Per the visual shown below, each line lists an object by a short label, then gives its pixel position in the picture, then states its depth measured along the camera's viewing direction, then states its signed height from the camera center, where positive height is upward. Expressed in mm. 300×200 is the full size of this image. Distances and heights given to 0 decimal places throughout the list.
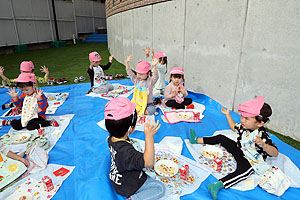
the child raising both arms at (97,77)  6016 -1053
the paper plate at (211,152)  2949 -1678
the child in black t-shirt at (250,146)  2396 -1379
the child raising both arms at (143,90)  4500 -1118
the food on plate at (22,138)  3432 -1681
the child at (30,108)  3783 -1273
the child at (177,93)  4777 -1255
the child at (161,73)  5670 -903
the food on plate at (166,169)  2531 -1669
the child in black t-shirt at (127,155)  1871 -1080
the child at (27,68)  5203 -644
